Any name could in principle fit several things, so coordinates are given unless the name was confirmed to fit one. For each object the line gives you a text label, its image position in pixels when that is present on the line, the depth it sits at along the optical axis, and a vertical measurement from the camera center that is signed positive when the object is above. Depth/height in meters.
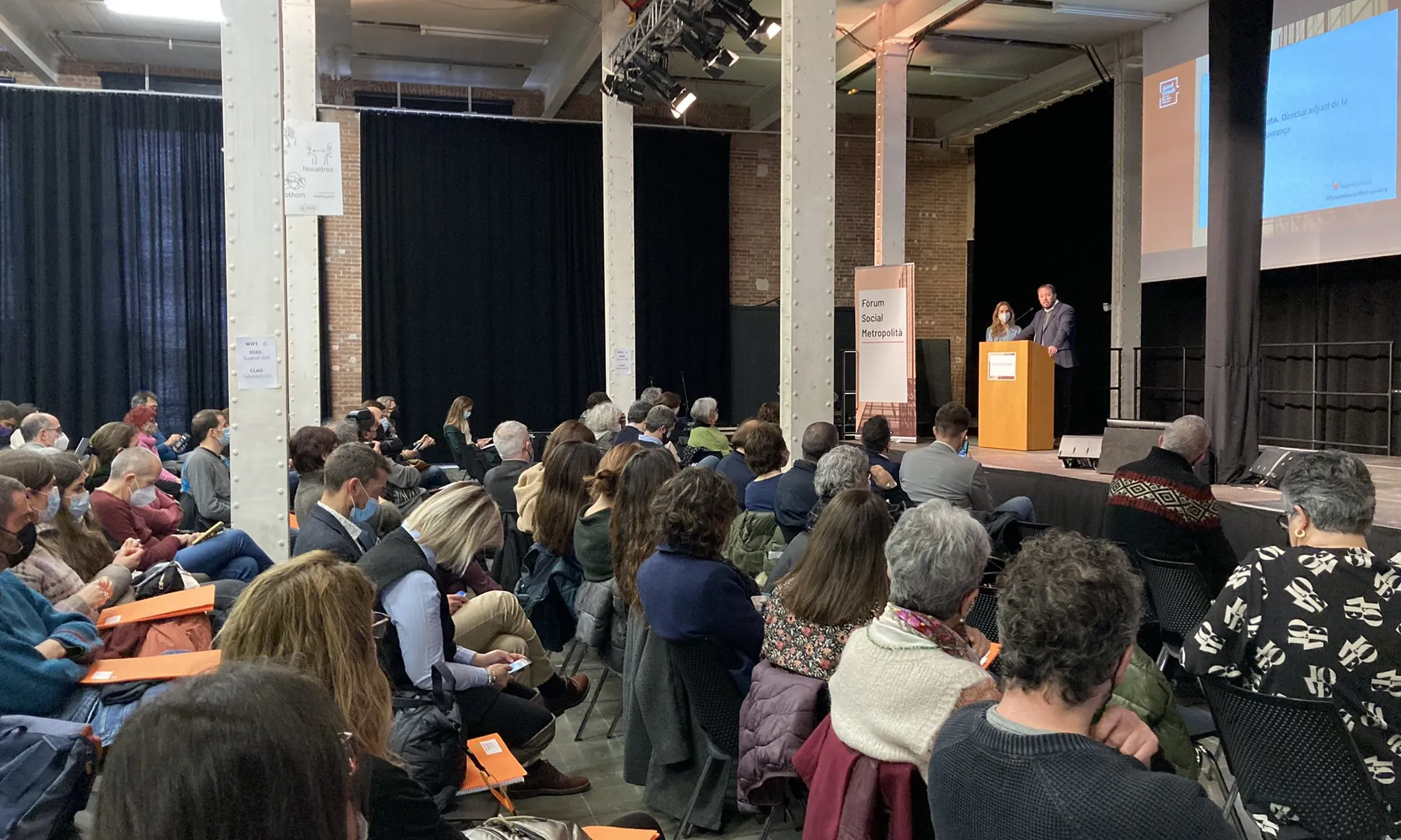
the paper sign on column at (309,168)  4.57 +0.86
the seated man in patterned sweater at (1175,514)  3.93 -0.60
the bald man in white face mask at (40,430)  6.51 -0.46
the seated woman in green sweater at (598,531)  3.94 -0.67
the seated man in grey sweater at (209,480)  5.57 -0.67
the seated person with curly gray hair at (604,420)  7.34 -0.44
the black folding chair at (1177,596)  3.53 -0.83
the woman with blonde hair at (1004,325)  10.01 +0.35
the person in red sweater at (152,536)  3.96 -0.73
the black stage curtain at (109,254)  12.46 +1.33
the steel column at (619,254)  9.85 +1.03
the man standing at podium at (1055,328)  9.51 +0.30
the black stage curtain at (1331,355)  9.34 +0.05
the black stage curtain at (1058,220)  12.79 +1.90
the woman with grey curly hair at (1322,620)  2.24 -0.59
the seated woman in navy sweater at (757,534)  4.50 -0.78
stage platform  5.30 -0.86
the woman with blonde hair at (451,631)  2.73 -0.73
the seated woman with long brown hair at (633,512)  3.45 -0.54
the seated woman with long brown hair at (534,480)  4.76 -0.59
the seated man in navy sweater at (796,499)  4.38 -0.60
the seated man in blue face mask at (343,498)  3.36 -0.48
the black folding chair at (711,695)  2.79 -0.92
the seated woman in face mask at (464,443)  8.45 -0.74
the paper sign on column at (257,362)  4.27 -0.01
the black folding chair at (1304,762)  2.06 -0.84
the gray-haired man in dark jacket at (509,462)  5.62 -0.59
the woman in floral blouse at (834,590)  2.46 -0.56
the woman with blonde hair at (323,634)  1.80 -0.49
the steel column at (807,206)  6.09 +0.93
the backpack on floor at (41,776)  2.02 -0.85
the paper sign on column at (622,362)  9.91 -0.02
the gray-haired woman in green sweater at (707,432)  7.25 -0.51
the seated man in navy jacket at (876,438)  5.57 -0.43
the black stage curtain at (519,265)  13.73 +1.34
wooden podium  9.43 -0.33
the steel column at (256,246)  4.24 +0.48
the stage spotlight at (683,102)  8.80 +2.25
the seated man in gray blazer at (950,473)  5.23 -0.59
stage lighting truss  7.07 +2.44
